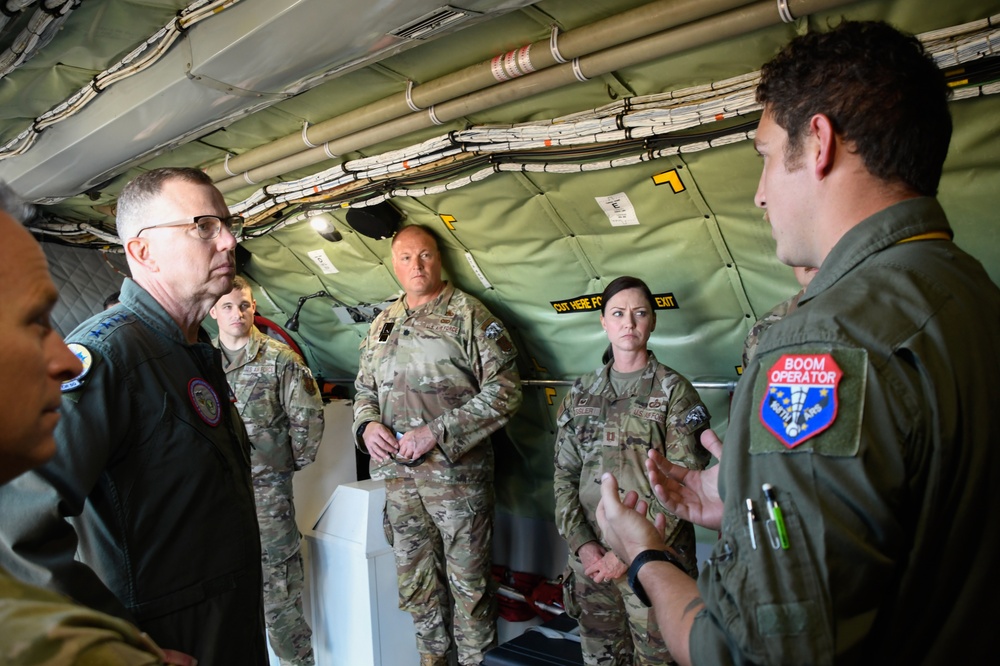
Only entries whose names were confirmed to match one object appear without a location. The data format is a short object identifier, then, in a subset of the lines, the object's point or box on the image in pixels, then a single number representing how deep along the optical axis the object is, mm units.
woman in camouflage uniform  2973
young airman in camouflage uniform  3947
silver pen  967
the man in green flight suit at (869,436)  926
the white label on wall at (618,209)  3172
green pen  943
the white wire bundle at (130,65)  2326
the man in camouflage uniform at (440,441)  3695
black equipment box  3299
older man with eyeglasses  1483
